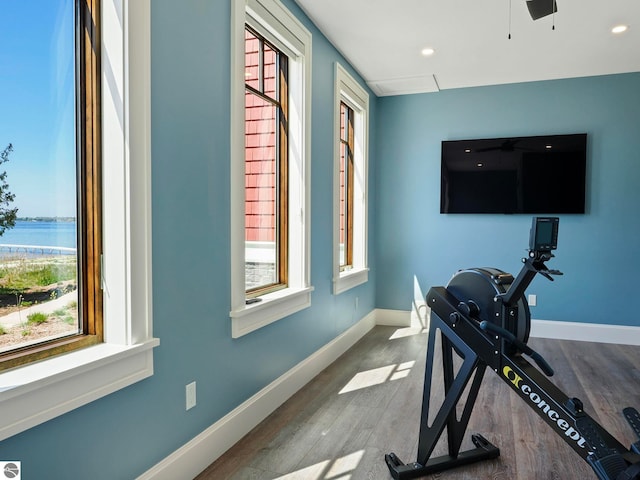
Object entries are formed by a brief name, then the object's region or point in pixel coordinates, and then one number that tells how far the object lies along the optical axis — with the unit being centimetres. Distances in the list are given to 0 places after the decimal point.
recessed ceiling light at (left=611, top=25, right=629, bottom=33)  352
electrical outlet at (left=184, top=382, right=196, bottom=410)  215
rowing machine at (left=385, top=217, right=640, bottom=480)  150
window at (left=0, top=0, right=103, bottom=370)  153
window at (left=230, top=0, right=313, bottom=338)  251
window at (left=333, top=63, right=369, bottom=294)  473
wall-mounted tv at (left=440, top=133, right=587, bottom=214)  478
